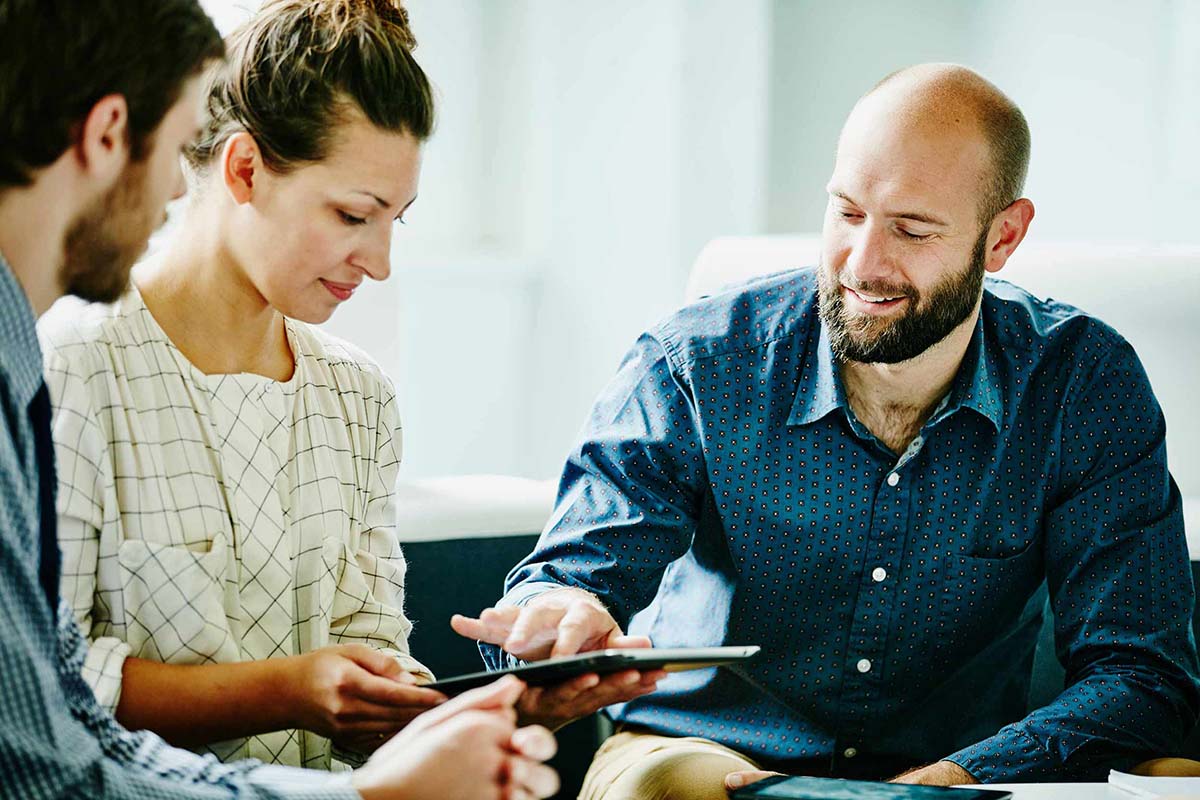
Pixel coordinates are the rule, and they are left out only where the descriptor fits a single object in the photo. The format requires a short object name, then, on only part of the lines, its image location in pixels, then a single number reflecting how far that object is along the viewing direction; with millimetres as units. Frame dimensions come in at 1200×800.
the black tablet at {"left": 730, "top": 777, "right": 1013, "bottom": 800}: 1977
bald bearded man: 2319
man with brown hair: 1773
